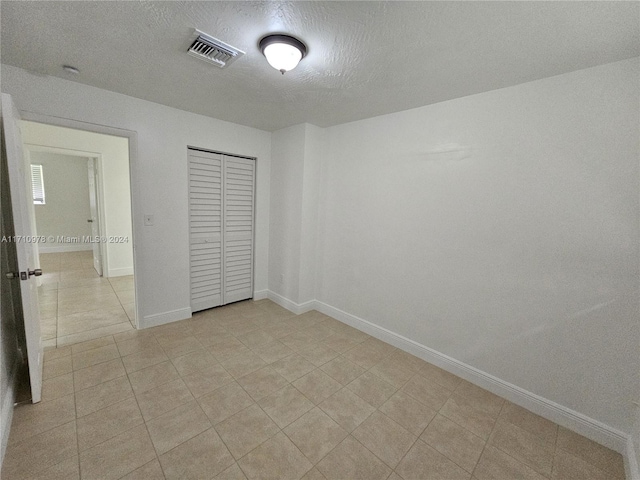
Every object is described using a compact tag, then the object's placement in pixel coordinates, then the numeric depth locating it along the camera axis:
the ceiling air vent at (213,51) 1.55
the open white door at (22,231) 1.58
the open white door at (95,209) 4.50
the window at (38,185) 5.89
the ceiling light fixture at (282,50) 1.50
